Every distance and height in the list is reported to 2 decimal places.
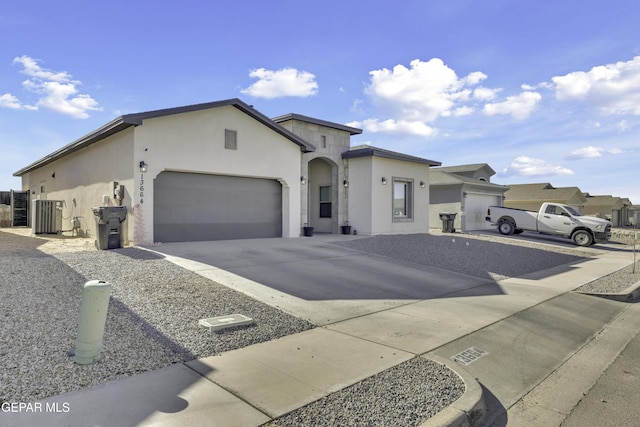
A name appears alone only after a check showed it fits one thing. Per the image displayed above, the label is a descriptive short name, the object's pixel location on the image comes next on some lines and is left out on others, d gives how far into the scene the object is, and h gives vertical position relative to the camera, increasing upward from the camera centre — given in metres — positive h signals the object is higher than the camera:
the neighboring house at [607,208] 47.62 +0.33
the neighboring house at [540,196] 36.69 +1.34
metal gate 23.45 -0.08
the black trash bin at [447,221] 21.47 -0.60
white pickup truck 19.56 -0.65
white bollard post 4.06 -1.18
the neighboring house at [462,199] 24.36 +0.71
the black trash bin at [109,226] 10.86 -0.48
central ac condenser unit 15.96 -0.37
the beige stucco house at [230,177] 12.22 +1.20
